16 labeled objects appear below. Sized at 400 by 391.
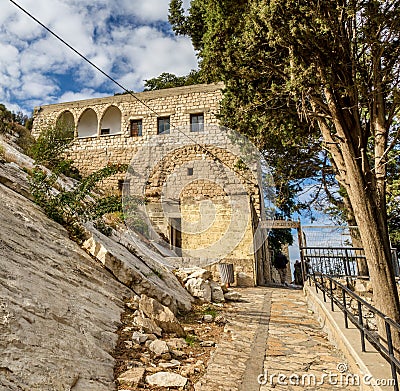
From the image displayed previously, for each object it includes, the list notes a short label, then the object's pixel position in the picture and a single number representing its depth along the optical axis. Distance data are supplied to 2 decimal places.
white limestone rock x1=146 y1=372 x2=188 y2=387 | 2.58
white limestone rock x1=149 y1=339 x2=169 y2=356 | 3.12
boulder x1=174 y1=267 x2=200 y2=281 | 7.03
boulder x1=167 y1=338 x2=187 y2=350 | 3.43
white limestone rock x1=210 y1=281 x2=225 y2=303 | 6.51
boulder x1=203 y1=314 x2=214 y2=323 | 4.80
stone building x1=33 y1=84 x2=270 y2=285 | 10.71
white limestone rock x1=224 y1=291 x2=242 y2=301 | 6.89
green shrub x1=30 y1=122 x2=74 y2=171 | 11.87
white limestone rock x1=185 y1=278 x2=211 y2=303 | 6.37
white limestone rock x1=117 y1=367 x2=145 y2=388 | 2.50
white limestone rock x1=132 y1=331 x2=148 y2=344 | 3.25
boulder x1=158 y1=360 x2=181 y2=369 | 2.91
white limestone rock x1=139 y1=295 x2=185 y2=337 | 3.81
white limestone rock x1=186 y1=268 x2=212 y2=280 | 6.91
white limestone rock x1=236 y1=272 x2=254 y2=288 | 9.98
